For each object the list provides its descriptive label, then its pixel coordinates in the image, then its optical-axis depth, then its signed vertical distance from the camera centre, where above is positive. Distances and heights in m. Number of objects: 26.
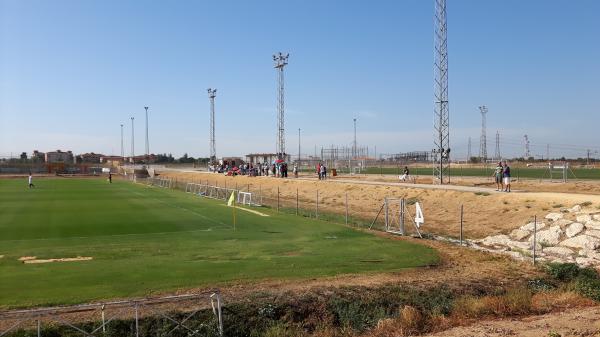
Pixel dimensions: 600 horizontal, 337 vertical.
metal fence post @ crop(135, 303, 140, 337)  11.94 -3.55
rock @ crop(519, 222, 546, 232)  26.32 -3.35
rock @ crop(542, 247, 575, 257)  21.61 -3.78
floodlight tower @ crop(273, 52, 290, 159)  72.75 +7.61
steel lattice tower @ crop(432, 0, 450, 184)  44.81 +5.84
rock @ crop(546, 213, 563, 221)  26.75 -2.91
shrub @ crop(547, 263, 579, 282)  17.66 -3.73
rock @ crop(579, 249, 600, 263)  21.00 -3.78
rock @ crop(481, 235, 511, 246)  24.81 -3.84
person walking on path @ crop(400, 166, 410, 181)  57.16 -1.86
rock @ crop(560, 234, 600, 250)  22.23 -3.53
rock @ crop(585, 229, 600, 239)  23.09 -3.23
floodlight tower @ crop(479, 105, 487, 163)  115.88 +1.59
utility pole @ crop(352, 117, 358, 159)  102.80 +1.41
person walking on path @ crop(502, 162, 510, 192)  36.50 -1.33
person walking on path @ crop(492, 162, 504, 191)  38.72 -1.14
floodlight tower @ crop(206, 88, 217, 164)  101.45 +9.29
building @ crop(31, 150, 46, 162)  166.02 +0.94
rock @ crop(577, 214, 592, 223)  24.90 -2.80
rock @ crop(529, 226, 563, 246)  23.92 -3.51
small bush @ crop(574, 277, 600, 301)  15.38 -3.77
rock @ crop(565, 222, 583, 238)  23.95 -3.20
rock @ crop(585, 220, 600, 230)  23.81 -2.98
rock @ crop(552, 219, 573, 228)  25.25 -3.05
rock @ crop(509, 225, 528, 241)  25.77 -3.67
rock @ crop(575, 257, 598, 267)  19.73 -3.83
